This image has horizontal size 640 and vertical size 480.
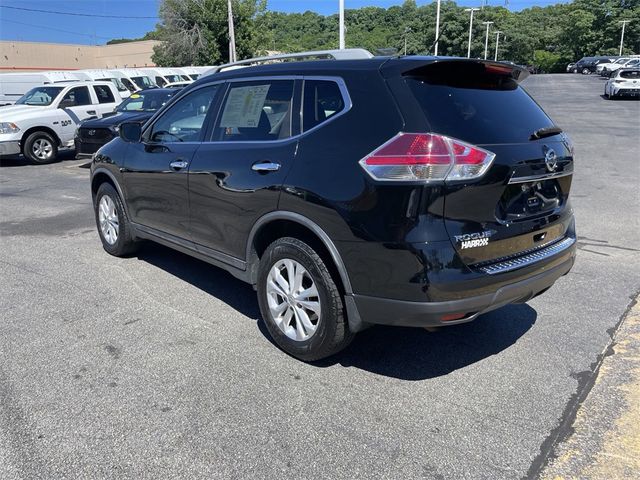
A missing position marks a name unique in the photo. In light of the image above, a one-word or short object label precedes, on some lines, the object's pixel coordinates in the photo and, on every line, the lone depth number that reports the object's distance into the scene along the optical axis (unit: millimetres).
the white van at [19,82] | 23725
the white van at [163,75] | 24656
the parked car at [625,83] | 29672
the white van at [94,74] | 23420
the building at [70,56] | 61656
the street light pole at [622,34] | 76750
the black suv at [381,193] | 2926
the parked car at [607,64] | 56738
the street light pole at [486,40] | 76825
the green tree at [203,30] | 44031
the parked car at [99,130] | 11992
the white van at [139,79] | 23375
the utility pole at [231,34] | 36953
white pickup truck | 13586
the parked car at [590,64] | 63625
